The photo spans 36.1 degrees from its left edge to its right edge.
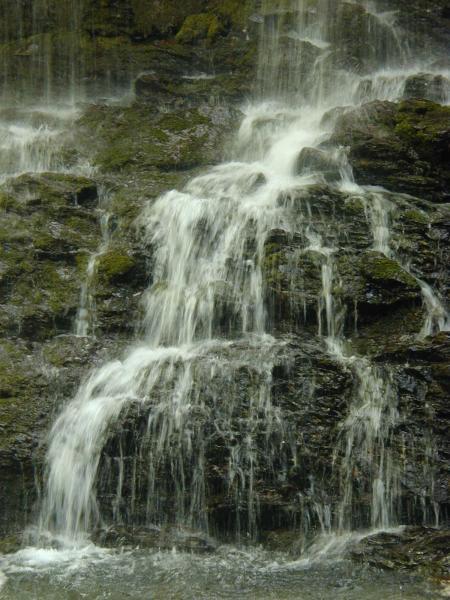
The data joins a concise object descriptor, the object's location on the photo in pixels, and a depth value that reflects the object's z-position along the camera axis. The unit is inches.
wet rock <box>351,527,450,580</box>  273.0
